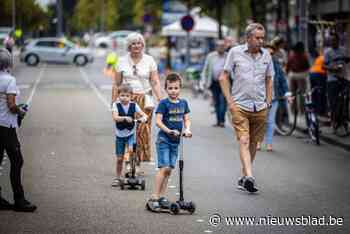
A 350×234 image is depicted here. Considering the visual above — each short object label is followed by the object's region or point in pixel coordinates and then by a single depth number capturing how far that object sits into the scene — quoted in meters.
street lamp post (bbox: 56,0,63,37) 91.72
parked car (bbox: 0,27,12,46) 57.22
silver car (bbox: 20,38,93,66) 57.59
